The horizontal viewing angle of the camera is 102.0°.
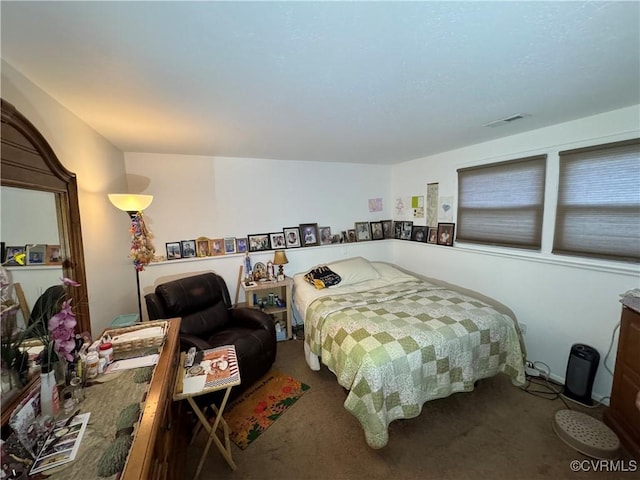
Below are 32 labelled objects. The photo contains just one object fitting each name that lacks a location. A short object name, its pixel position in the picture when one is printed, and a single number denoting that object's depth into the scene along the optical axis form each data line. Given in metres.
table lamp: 3.35
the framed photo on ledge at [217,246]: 3.26
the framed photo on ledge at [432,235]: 3.48
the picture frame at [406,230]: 3.91
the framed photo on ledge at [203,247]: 3.20
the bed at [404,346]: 1.79
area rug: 1.96
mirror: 1.11
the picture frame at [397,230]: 4.11
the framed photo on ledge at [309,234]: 3.70
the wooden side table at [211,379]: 1.41
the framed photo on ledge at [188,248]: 3.13
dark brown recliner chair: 2.29
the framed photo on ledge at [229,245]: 3.33
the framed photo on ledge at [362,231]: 4.07
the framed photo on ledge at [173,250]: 3.07
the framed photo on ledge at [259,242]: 3.45
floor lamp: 2.16
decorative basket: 1.54
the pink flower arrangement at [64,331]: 1.10
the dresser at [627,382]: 1.66
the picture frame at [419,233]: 3.66
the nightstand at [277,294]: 3.19
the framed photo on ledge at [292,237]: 3.62
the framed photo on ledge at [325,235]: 3.82
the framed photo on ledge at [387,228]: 4.21
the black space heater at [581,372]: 2.06
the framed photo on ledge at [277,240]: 3.55
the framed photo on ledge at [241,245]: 3.38
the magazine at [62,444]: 0.84
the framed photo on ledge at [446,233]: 3.27
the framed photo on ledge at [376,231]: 4.15
